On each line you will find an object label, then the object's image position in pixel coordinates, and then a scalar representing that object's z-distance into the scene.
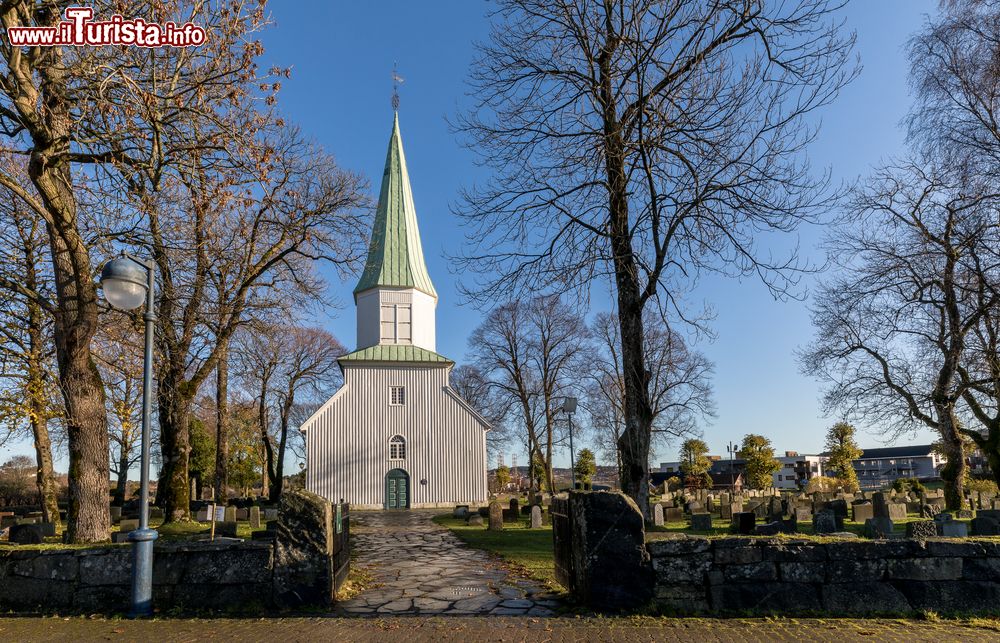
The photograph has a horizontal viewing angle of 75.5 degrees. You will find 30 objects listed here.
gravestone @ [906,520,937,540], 11.67
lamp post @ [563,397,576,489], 16.66
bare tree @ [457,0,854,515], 9.13
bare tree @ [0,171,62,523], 13.23
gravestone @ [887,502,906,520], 22.06
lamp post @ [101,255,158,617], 6.60
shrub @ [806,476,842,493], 44.53
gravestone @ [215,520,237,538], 15.66
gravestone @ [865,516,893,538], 13.59
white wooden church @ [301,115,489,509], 30.91
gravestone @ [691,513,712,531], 18.44
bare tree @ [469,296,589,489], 38.62
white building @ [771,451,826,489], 81.50
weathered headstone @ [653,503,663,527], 19.84
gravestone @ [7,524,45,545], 13.68
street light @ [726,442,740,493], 55.31
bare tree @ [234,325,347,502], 35.06
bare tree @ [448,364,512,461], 41.06
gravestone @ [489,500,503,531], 19.20
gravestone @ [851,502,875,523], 21.34
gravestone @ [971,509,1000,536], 14.22
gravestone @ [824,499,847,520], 21.70
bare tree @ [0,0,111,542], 9.18
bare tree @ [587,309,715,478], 30.23
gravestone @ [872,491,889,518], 18.48
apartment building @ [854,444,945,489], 103.62
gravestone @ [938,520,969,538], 13.23
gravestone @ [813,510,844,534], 14.43
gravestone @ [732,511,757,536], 13.45
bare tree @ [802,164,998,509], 18.42
